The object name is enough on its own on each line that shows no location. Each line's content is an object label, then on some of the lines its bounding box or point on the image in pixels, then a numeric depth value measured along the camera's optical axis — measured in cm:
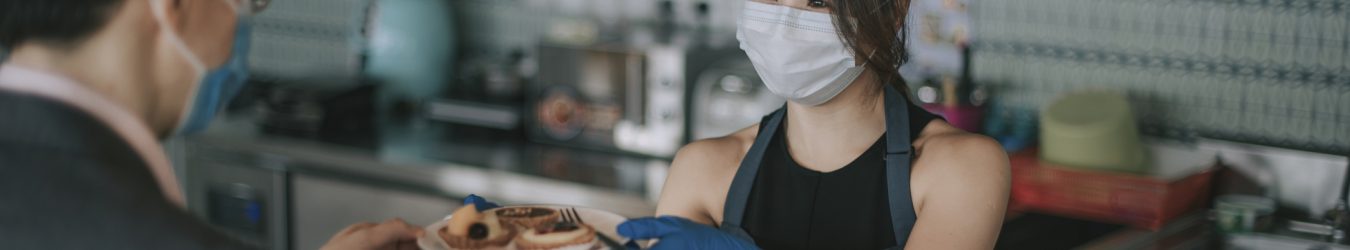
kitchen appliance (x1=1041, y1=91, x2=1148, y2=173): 301
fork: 168
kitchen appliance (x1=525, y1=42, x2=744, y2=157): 356
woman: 171
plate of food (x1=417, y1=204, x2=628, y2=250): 163
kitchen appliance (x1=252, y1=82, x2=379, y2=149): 405
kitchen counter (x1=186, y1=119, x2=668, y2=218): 344
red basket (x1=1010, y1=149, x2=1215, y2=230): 290
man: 104
